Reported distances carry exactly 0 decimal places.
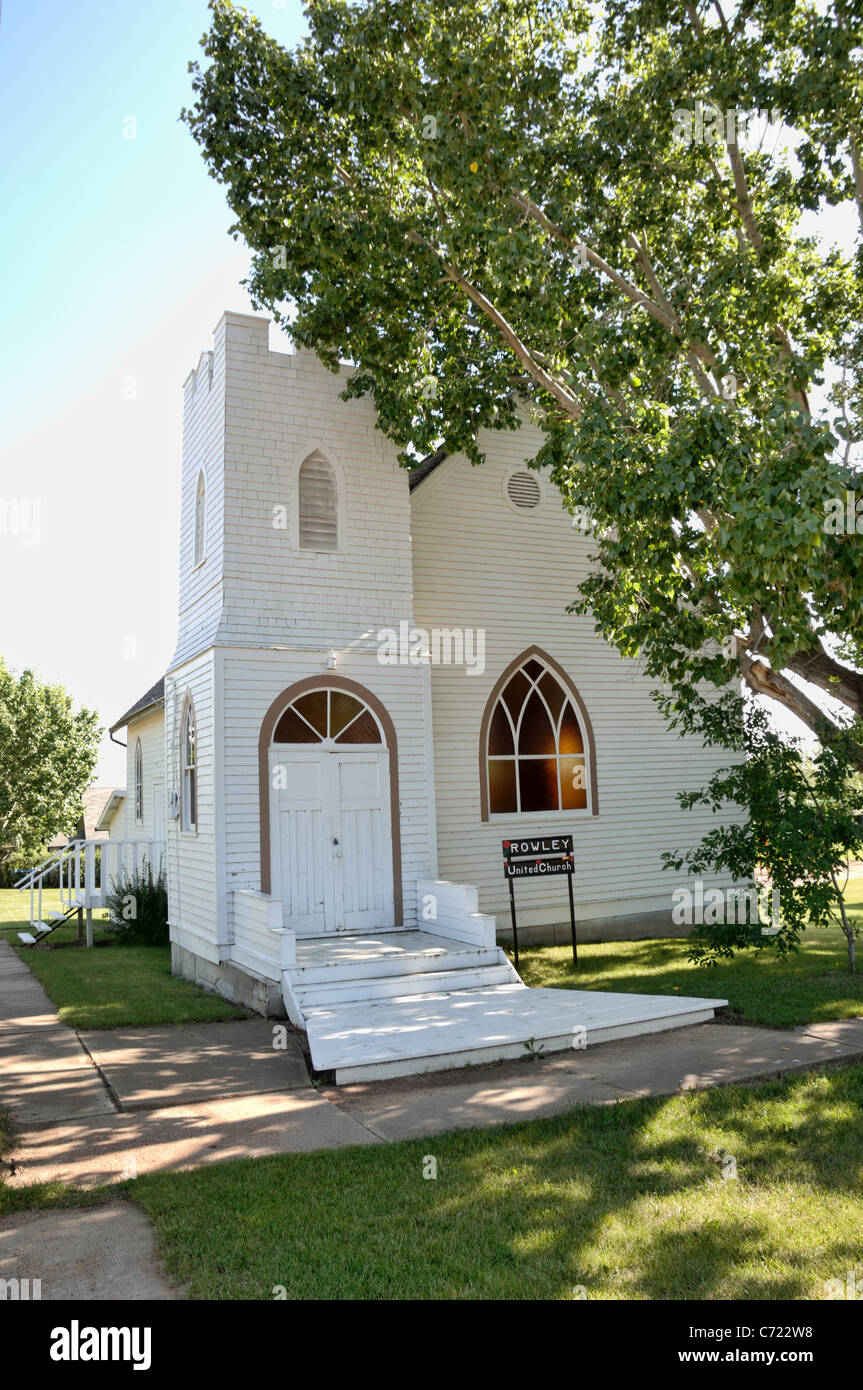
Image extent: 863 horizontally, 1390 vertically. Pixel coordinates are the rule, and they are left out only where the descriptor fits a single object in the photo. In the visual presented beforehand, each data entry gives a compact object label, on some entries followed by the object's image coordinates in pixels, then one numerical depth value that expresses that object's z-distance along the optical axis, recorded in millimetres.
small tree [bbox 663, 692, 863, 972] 10906
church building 10344
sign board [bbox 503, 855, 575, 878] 11984
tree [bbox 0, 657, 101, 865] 43938
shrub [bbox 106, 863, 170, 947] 18000
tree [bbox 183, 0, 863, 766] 10414
